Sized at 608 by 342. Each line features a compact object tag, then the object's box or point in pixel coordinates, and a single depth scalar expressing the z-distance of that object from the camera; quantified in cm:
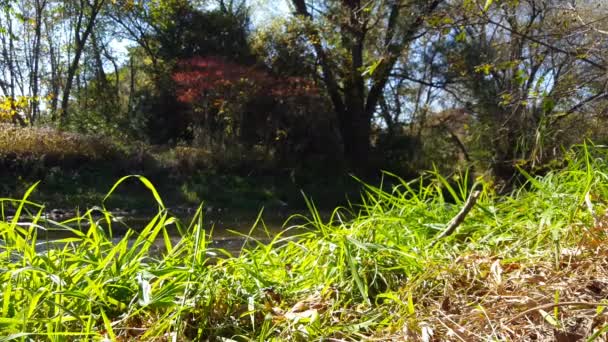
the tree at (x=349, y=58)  1234
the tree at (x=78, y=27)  1694
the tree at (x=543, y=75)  289
